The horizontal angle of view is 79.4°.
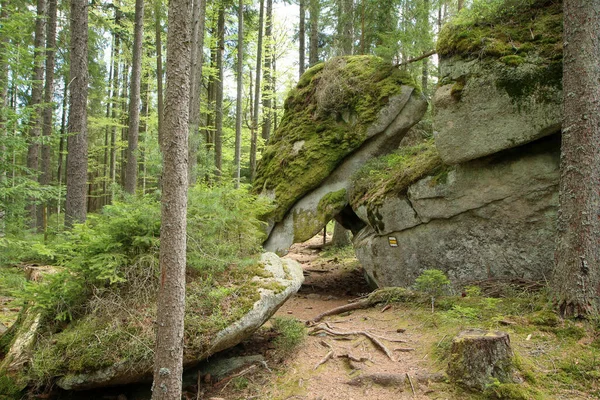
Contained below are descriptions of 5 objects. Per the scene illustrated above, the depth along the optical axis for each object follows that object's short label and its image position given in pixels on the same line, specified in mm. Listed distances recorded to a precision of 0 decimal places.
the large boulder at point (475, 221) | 6145
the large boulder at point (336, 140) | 9383
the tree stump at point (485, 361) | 3771
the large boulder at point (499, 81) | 5855
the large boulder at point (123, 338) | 4082
